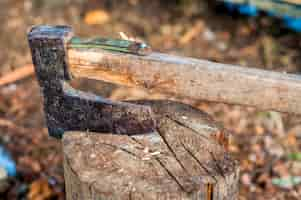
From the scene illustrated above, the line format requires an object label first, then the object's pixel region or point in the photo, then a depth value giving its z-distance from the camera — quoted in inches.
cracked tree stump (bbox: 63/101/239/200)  71.5
